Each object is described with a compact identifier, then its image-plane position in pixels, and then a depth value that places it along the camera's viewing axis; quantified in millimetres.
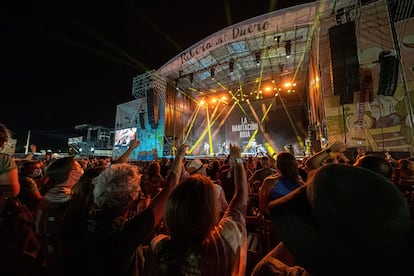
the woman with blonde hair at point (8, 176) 1785
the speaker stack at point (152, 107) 17969
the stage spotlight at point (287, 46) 12670
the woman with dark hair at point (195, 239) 856
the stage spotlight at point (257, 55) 14086
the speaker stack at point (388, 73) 8330
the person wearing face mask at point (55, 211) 1422
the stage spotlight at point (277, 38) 12711
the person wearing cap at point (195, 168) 3170
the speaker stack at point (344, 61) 8445
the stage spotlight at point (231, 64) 15252
